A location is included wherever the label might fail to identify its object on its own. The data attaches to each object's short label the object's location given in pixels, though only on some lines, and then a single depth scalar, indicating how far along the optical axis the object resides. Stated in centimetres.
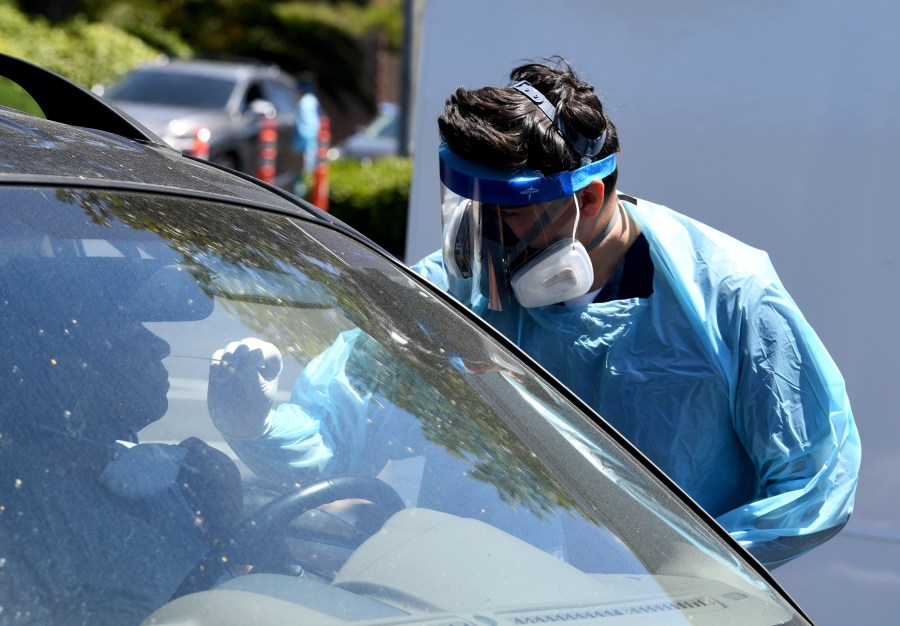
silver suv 2281
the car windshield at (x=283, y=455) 253
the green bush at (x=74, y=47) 3497
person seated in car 241
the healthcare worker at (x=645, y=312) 407
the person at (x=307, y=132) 2689
